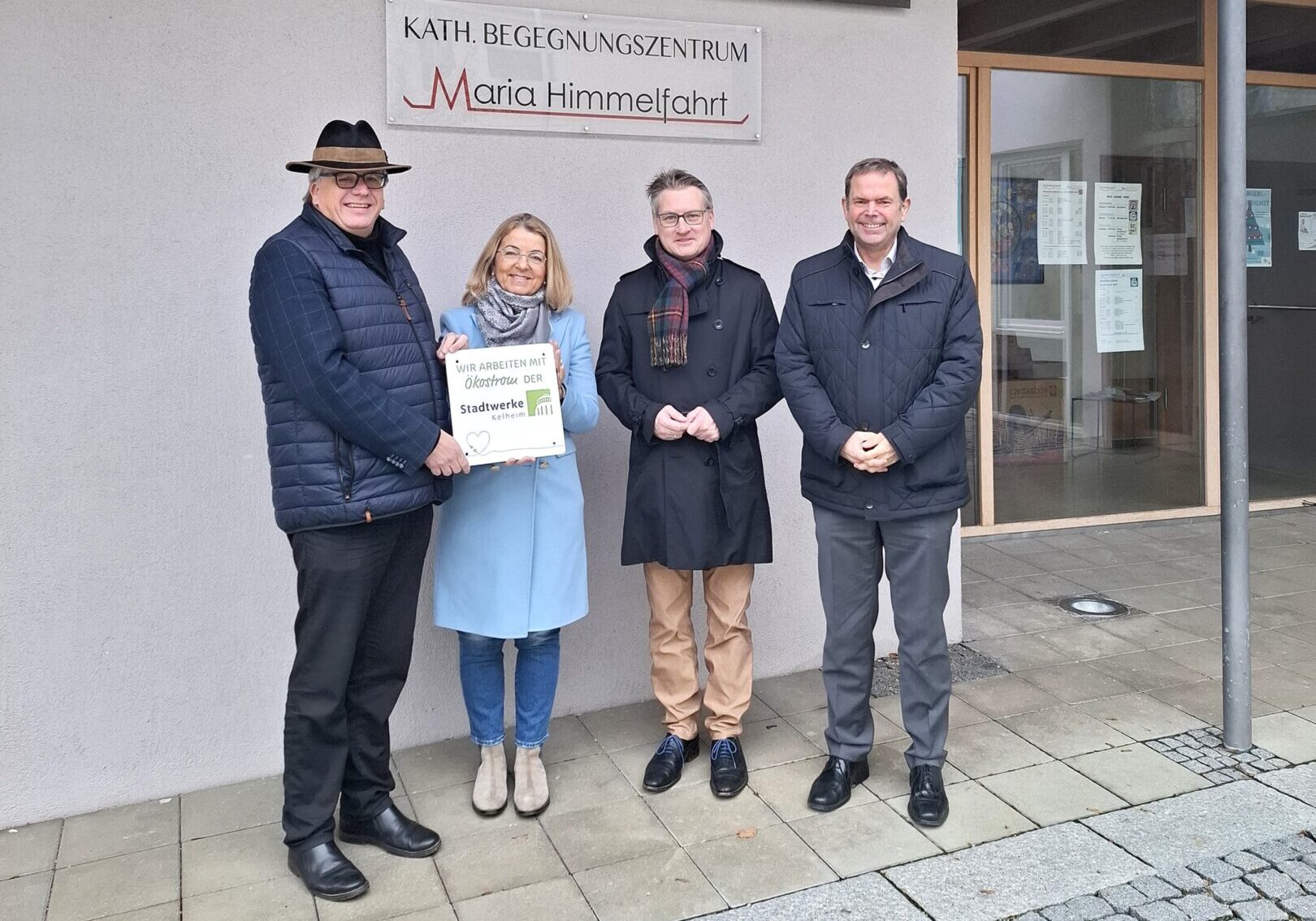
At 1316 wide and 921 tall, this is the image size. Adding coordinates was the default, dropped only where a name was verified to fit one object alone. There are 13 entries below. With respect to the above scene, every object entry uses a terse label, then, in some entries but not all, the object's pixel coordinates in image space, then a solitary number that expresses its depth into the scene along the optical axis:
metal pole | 3.79
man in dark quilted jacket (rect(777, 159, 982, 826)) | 3.54
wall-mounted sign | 4.05
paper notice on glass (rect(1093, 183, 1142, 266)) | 7.59
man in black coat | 3.73
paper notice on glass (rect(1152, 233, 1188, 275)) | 7.76
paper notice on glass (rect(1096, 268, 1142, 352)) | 7.66
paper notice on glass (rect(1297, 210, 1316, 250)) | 8.32
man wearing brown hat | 3.09
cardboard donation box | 7.52
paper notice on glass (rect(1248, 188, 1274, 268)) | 8.23
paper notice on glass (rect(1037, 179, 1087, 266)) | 7.44
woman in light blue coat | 3.60
